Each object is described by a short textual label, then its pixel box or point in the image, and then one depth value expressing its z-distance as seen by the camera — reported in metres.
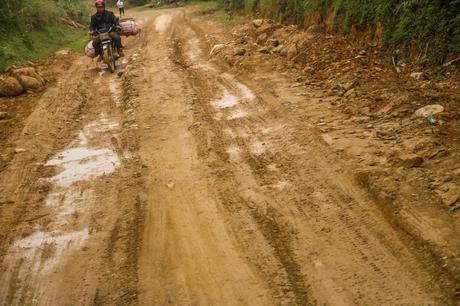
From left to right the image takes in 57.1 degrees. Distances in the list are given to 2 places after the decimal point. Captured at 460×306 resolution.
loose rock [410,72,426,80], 7.29
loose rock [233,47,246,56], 11.34
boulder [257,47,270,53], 11.23
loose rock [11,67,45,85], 10.38
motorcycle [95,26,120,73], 11.42
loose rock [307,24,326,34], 11.29
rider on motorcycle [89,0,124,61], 11.52
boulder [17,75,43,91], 10.10
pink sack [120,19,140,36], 13.74
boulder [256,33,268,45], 12.66
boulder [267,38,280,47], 11.77
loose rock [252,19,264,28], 14.81
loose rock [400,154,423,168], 5.04
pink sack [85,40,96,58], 11.89
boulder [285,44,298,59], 10.38
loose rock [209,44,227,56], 12.06
